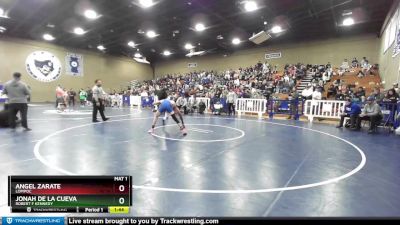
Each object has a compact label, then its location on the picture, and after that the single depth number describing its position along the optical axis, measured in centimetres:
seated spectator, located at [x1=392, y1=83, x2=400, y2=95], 990
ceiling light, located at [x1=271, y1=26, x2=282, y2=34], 1814
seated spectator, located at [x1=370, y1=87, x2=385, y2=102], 1086
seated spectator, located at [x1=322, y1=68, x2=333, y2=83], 1884
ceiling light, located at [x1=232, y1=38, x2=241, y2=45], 2262
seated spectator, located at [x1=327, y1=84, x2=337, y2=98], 1561
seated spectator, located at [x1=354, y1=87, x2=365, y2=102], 1359
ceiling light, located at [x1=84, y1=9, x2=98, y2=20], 1510
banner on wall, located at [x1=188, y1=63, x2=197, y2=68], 3212
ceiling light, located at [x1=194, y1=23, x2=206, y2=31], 1791
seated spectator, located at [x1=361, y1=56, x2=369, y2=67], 1953
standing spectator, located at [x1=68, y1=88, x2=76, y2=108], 2300
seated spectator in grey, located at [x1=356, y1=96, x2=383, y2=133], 873
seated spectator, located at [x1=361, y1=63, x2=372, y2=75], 1831
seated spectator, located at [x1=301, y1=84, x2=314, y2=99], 1465
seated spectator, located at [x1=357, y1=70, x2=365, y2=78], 1805
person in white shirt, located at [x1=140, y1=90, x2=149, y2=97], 2355
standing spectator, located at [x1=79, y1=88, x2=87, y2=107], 2302
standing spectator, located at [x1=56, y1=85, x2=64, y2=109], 1484
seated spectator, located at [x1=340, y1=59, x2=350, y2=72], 2028
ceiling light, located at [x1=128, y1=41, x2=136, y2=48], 2441
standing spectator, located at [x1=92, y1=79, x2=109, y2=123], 986
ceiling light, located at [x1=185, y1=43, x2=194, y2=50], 2505
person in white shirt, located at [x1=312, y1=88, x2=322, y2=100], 1320
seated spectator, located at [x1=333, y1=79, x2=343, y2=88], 1660
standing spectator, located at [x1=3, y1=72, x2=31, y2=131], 752
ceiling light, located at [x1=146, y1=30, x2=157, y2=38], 2016
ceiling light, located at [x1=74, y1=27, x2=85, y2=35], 1943
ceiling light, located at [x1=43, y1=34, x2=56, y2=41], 2206
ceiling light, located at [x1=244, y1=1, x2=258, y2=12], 1348
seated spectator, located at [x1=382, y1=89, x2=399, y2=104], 952
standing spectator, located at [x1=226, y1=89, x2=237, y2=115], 1541
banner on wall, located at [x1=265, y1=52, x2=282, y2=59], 2488
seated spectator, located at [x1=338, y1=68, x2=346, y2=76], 1924
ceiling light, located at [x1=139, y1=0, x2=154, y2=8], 1324
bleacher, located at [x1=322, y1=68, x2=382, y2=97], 1653
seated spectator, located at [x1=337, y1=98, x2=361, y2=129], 948
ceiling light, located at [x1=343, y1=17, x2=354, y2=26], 1644
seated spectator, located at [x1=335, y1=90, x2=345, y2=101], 1400
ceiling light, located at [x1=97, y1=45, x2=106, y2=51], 2611
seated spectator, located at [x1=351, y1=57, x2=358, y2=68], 2040
